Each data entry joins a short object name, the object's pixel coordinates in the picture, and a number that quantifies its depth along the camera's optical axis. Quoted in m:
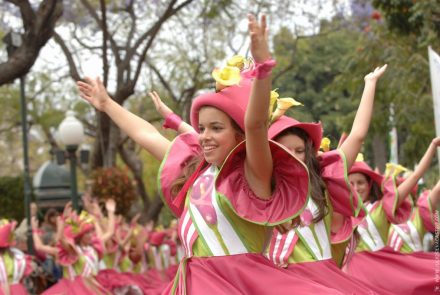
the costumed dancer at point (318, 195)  8.07
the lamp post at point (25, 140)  16.46
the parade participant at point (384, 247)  11.26
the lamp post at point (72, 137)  21.58
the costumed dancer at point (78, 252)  16.78
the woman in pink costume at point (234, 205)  6.38
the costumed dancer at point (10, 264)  14.90
